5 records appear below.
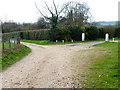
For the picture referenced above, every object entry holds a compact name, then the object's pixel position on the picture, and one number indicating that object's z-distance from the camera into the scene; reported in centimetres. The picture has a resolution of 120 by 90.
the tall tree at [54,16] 2575
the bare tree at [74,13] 2681
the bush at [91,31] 2781
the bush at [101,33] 3069
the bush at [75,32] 2631
